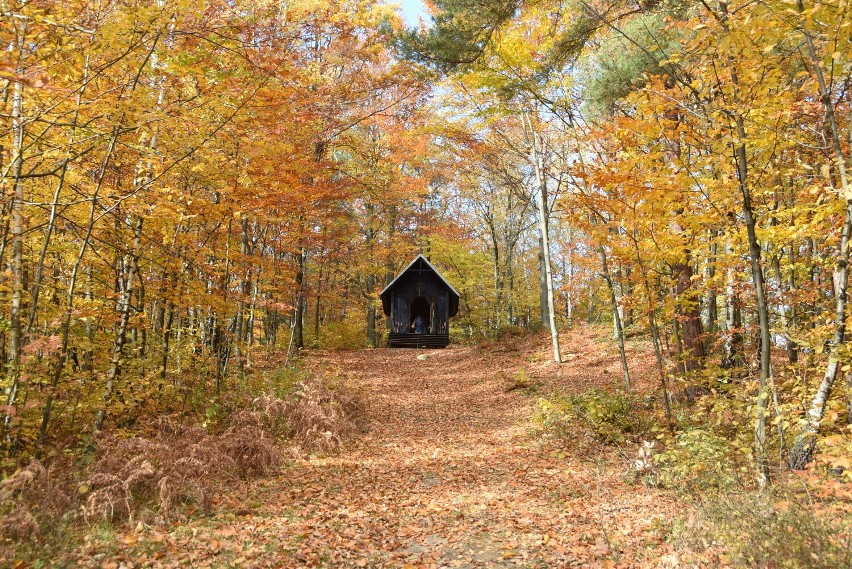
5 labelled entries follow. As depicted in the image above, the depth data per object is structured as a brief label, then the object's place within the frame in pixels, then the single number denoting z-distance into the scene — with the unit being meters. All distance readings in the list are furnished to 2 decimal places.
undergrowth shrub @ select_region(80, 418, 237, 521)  5.05
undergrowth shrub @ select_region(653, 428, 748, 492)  5.36
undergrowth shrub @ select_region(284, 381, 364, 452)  8.14
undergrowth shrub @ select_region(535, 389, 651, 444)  7.93
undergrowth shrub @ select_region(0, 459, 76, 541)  4.16
